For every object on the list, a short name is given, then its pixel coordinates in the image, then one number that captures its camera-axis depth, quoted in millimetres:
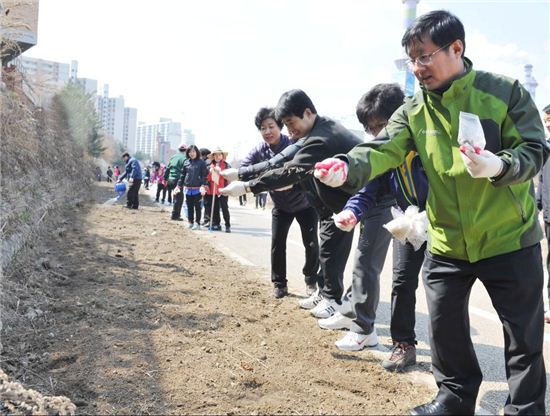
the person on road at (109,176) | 47731
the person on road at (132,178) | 14047
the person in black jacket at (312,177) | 3756
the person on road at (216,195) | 10602
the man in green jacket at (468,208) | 2121
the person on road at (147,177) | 37438
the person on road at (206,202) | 12242
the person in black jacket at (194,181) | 11531
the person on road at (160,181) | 20786
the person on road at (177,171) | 12555
